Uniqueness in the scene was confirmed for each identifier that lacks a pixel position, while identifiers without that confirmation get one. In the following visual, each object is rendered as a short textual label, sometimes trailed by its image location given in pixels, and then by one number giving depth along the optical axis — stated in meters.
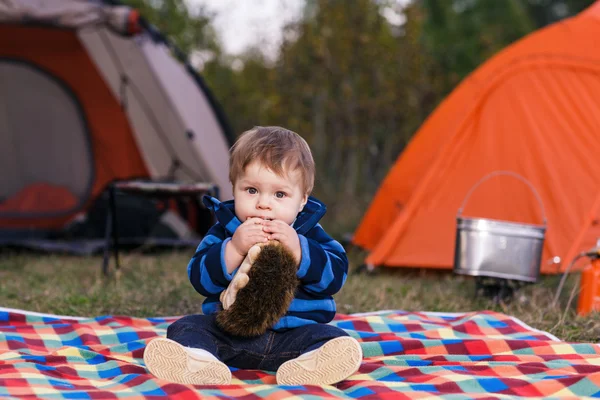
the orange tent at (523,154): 4.09
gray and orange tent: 5.66
